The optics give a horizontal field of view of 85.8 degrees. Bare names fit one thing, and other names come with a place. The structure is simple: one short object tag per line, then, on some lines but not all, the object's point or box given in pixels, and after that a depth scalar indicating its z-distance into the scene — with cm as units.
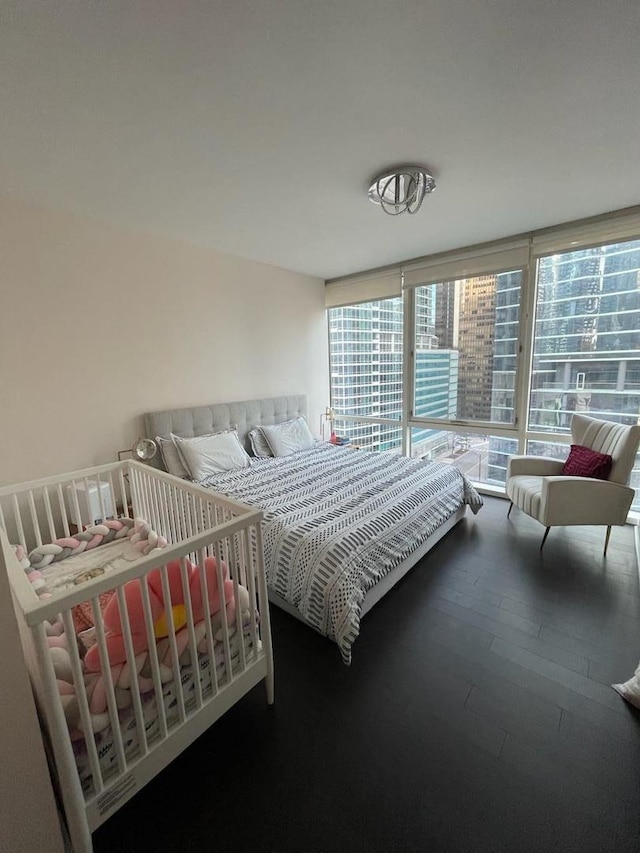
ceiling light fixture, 203
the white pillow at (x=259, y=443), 359
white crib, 91
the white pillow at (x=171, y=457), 291
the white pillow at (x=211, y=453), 293
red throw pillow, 255
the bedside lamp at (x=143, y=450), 272
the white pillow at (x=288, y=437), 360
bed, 175
